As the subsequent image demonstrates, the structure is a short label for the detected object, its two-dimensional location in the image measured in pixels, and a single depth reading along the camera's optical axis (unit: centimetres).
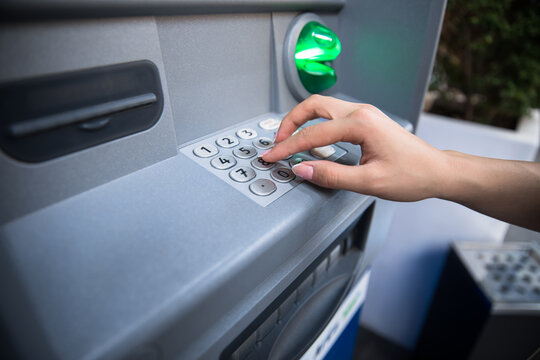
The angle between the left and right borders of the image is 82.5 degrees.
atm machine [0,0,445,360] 31
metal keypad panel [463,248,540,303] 117
